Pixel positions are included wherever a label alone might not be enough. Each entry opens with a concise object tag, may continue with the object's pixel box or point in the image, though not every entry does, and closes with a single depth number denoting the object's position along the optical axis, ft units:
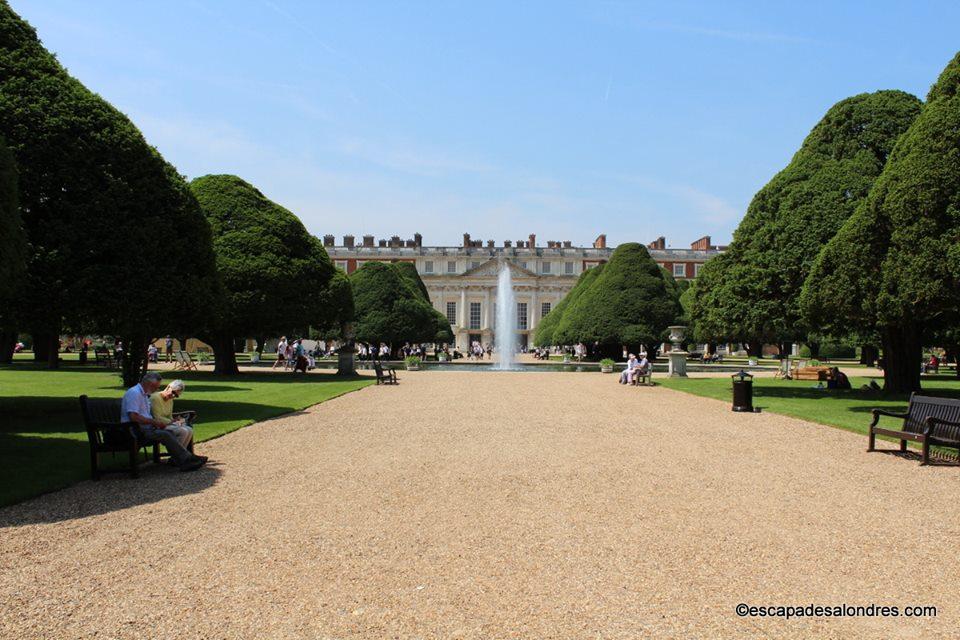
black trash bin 48.83
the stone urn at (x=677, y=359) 99.16
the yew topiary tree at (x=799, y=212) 61.11
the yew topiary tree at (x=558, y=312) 157.99
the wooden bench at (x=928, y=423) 28.27
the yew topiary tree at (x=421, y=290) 175.42
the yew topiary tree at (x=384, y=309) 138.31
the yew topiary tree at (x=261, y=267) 83.20
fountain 147.24
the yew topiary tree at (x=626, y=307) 125.90
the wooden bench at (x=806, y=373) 93.27
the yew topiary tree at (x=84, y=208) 38.06
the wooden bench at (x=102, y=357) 101.24
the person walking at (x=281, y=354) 122.11
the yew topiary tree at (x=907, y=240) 43.01
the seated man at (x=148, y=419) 26.21
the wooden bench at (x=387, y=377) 76.16
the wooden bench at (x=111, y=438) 24.99
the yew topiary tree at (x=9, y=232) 29.60
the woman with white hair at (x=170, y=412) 27.12
